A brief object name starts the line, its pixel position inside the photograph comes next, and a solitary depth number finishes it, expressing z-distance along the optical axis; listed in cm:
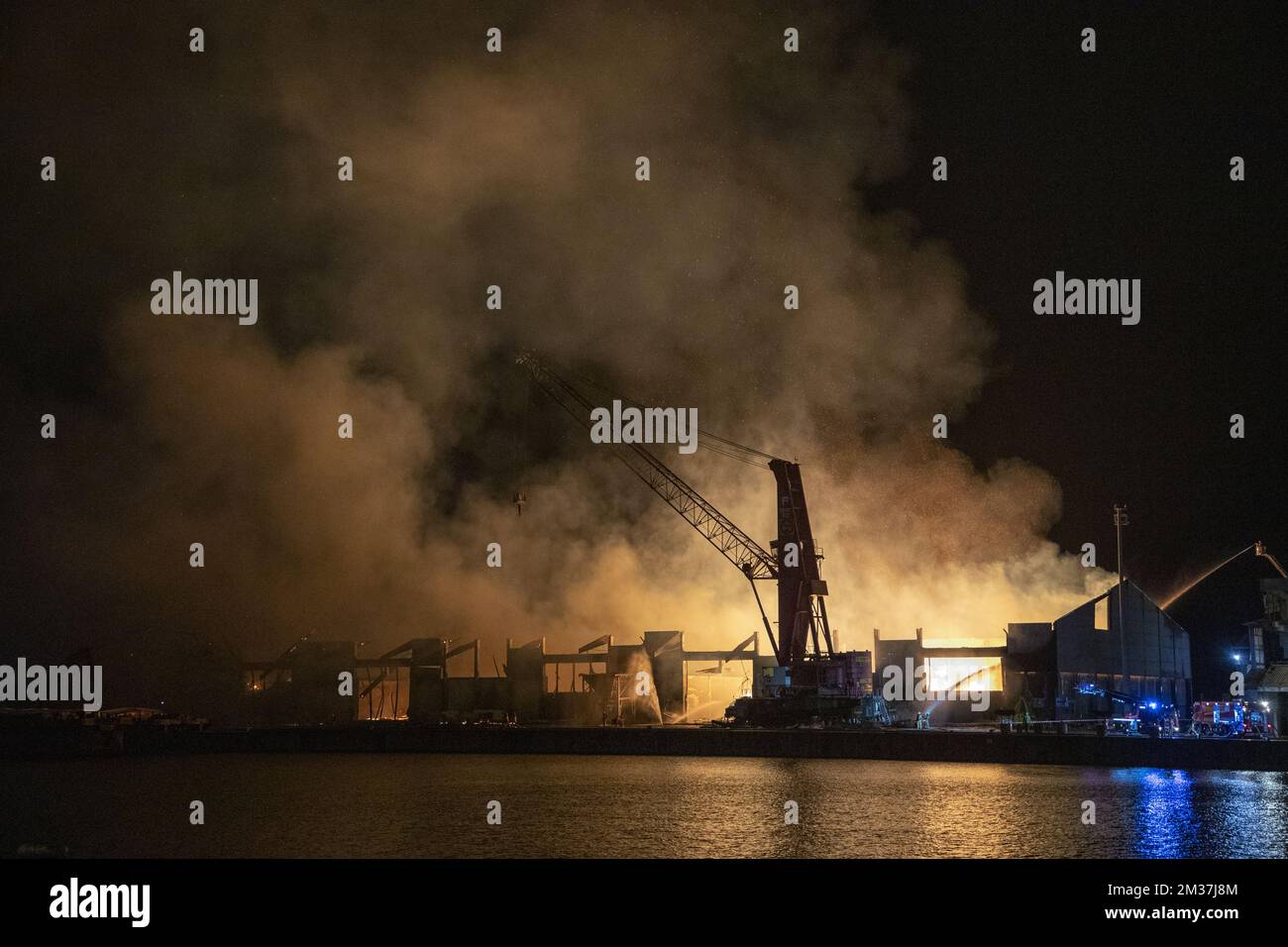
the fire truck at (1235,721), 7062
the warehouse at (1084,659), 9100
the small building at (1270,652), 7275
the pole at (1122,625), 8006
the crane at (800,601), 9569
